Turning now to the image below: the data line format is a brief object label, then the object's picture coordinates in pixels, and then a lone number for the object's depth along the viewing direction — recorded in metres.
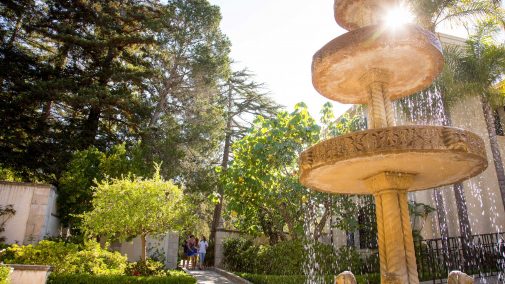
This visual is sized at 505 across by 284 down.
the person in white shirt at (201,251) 19.45
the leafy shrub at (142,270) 11.87
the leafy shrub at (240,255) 15.81
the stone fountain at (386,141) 4.23
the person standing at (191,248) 19.92
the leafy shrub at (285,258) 12.08
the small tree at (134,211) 11.62
